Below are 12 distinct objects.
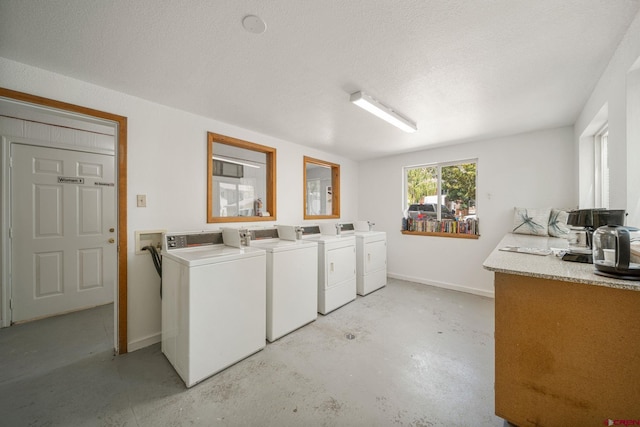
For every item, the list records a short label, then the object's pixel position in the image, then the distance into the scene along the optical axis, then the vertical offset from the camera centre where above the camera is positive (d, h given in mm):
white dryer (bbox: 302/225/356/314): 3000 -787
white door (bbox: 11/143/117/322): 2660 -203
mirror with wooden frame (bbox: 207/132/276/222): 3385 +619
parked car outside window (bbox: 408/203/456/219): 4121 +40
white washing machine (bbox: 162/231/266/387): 1744 -764
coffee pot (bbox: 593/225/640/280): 1045 -207
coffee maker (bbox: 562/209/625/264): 1326 -65
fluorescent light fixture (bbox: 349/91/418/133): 2127 +1056
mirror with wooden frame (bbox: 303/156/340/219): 4637 +569
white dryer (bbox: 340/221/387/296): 3635 -788
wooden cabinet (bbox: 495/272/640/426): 1036 -696
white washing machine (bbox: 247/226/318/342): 2354 -749
